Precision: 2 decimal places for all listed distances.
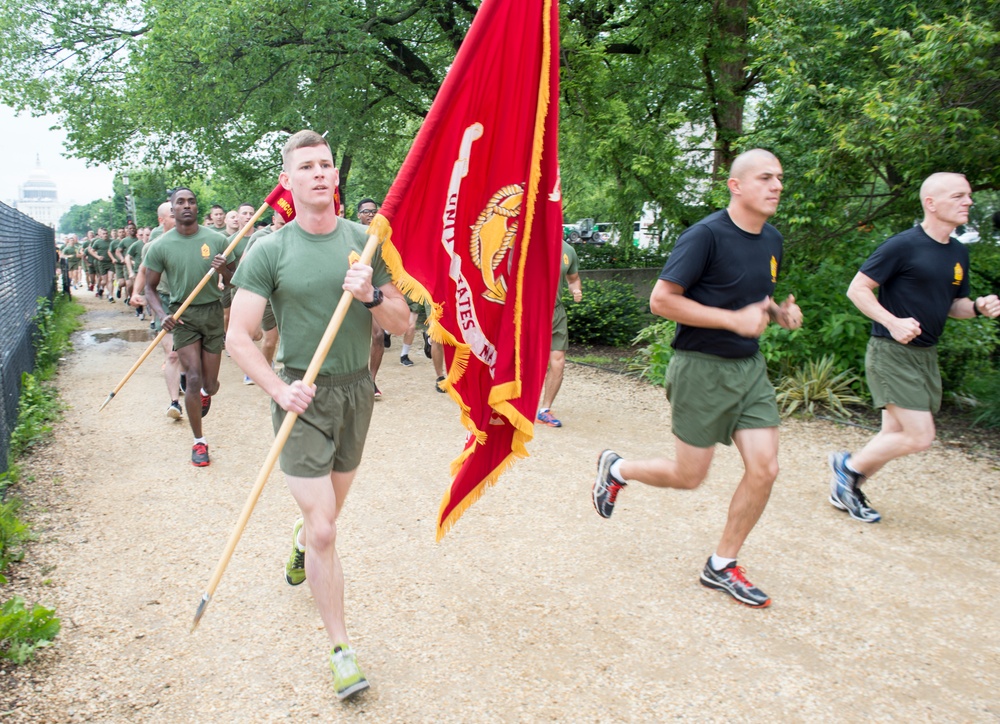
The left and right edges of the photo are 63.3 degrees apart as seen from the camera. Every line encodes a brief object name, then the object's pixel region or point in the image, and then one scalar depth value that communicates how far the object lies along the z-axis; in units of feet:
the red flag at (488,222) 11.69
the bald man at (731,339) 13.37
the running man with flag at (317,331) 11.05
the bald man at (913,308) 16.53
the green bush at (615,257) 55.98
